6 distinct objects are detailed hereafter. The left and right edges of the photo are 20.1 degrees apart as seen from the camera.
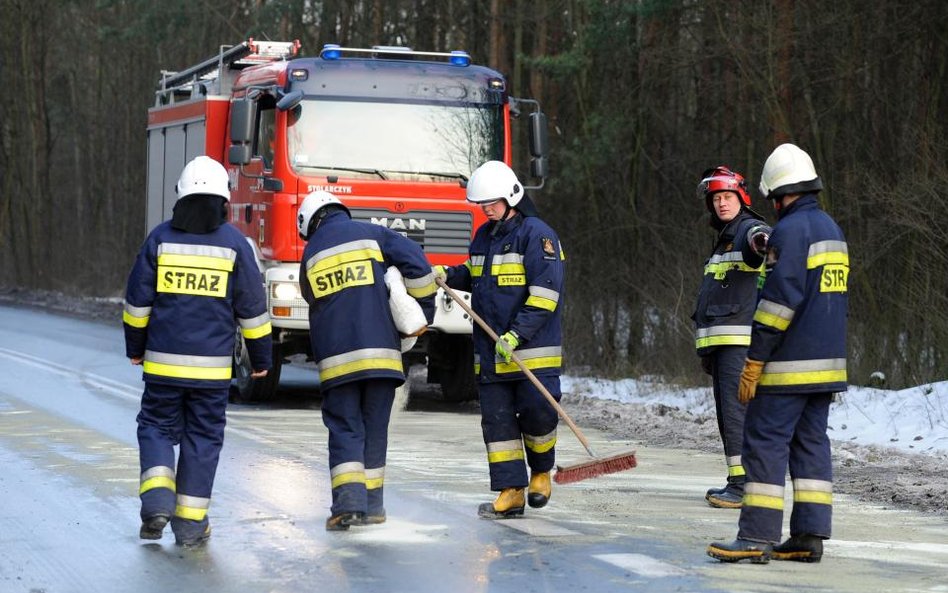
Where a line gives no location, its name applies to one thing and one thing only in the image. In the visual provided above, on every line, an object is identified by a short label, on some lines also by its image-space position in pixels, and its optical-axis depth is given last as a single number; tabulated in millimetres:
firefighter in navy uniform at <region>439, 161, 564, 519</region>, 14311
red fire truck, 23960
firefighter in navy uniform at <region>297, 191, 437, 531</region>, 13510
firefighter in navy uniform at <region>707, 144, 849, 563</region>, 12206
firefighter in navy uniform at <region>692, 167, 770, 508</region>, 15241
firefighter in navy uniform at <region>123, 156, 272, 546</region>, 12755
